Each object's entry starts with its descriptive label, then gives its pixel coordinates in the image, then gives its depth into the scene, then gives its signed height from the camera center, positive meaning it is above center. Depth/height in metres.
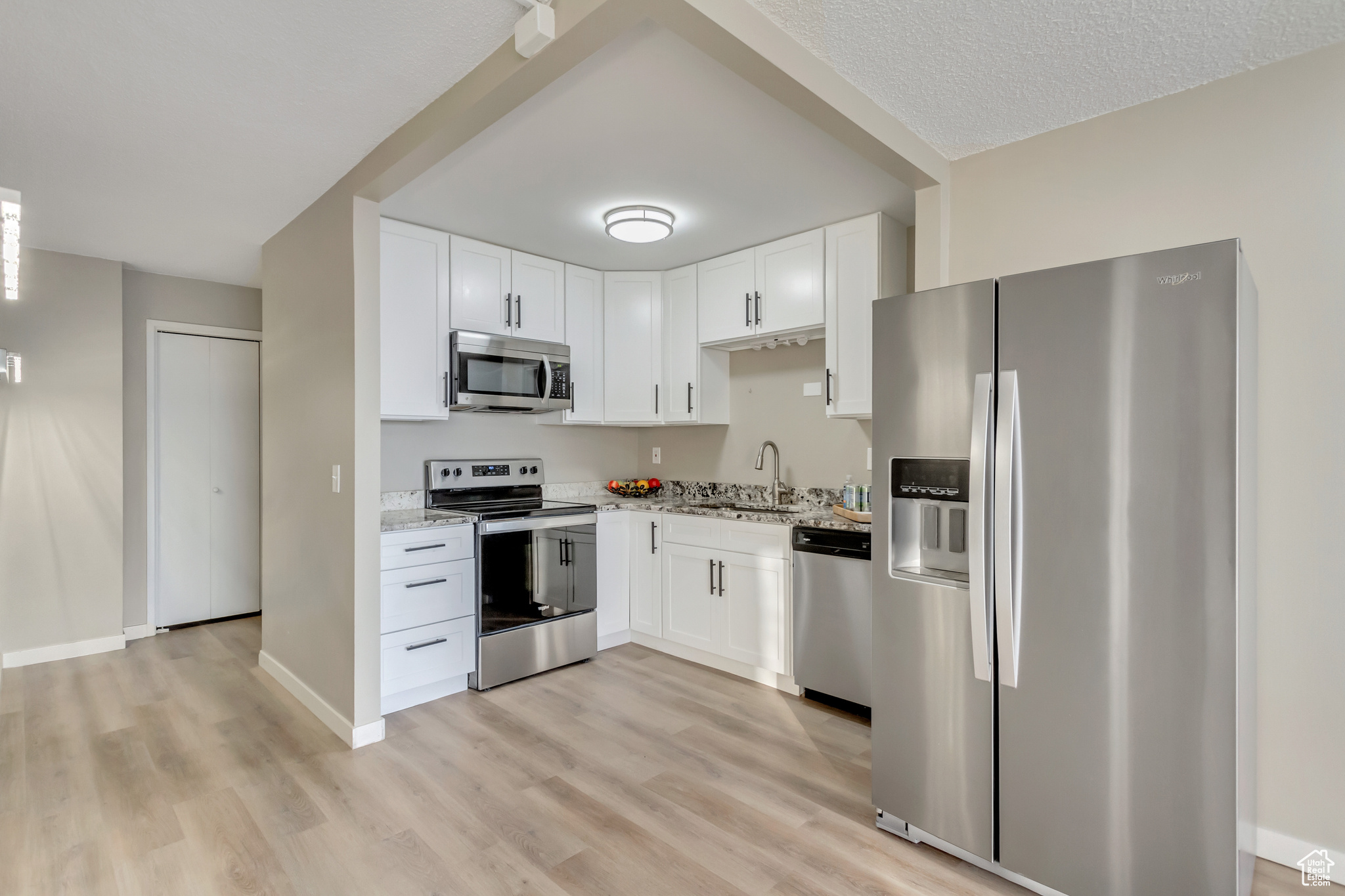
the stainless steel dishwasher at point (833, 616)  3.04 -0.80
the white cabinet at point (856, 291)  3.29 +0.76
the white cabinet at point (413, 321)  3.42 +0.65
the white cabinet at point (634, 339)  4.41 +0.69
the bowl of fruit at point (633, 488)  4.66 -0.30
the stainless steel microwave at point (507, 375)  3.64 +0.40
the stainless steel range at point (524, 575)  3.47 -0.71
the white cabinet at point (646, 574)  4.00 -0.78
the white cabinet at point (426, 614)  3.14 -0.82
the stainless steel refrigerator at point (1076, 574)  1.60 -0.35
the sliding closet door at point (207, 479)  4.51 -0.24
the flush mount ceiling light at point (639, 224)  3.22 +1.07
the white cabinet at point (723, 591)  3.41 -0.80
